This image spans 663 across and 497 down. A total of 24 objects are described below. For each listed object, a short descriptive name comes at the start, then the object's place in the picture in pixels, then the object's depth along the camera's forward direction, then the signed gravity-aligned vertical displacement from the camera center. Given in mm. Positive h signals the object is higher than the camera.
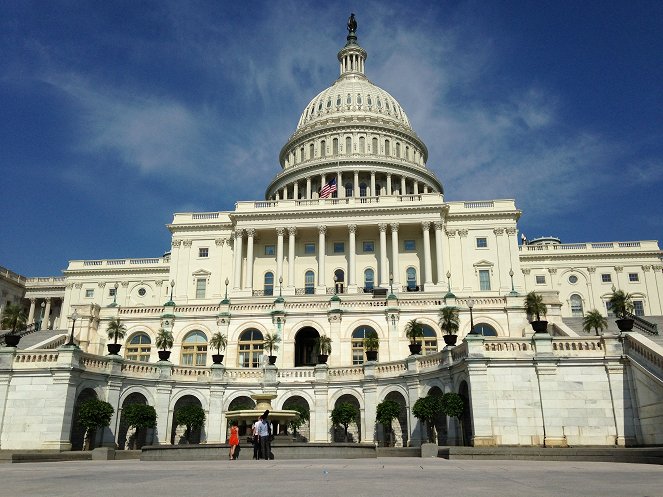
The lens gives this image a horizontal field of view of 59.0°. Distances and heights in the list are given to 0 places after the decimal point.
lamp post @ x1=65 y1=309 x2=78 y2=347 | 52831 +10481
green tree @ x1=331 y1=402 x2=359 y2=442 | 38281 +1131
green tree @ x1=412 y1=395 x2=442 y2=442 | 33475 +1252
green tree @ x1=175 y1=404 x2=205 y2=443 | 38219 +935
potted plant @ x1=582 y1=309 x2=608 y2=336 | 44719 +8141
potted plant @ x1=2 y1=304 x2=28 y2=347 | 55191 +10856
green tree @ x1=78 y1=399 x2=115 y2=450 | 33375 +875
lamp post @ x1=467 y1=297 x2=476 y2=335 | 50350 +11023
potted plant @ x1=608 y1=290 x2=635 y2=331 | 45997 +9932
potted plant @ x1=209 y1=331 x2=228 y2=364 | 49688 +7422
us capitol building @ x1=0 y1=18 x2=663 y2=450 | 29922 +10420
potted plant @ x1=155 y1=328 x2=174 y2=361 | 50000 +7512
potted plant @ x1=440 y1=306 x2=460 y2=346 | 45203 +8741
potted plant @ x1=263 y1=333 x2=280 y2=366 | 48719 +7199
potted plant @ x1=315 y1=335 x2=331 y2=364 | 47969 +6834
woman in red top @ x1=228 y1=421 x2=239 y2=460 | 25094 -368
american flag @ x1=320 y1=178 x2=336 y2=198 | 93812 +37056
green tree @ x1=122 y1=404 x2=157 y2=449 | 36031 +957
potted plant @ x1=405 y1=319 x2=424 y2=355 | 46688 +7894
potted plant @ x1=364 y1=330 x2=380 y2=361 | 42331 +6951
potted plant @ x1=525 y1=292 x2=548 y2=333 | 47250 +9962
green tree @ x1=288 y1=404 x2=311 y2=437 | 37125 +949
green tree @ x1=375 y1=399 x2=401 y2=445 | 36500 +1207
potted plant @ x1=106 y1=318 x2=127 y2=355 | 52094 +8937
